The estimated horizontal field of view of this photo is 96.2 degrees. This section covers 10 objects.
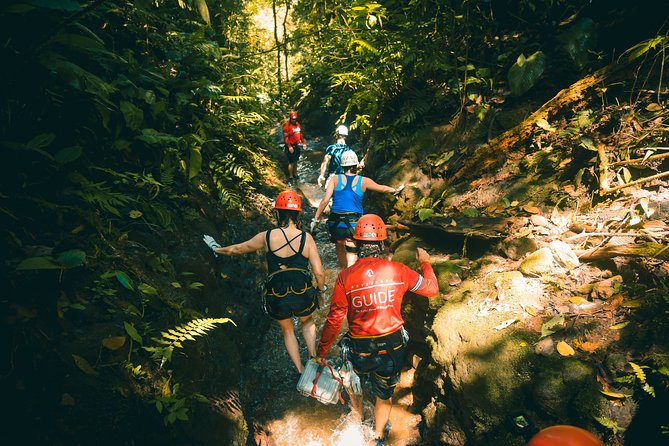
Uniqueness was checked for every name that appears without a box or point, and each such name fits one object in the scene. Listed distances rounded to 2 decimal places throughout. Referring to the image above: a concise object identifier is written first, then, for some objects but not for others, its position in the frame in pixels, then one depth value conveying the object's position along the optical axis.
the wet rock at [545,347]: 3.25
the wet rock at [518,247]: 4.36
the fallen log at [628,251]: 3.21
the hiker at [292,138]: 10.57
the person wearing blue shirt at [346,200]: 6.56
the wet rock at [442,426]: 3.71
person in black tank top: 4.46
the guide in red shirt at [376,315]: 3.84
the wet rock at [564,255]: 3.86
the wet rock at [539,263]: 3.94
